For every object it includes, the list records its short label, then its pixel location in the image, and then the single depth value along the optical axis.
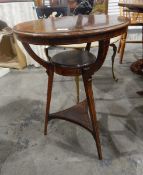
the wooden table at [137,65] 2.04
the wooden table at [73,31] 1.10
